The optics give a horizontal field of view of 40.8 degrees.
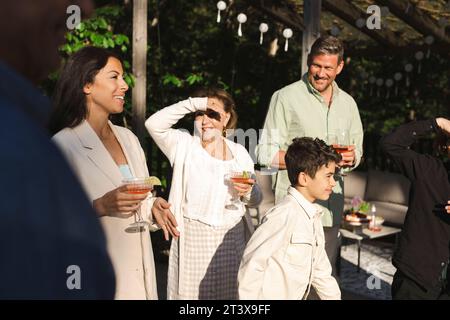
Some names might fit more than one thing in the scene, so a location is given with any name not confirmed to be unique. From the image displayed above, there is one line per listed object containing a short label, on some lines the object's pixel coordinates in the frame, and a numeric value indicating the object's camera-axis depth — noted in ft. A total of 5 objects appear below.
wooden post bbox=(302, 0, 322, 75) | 19.21
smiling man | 12.25
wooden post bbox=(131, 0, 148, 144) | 19.25
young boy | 9.59
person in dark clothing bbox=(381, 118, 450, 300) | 12.26
